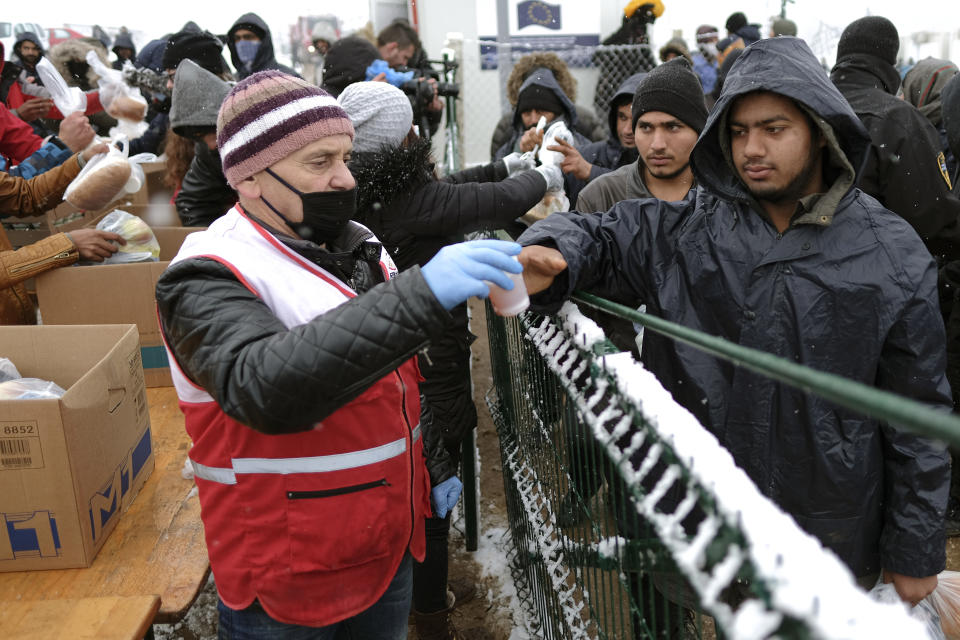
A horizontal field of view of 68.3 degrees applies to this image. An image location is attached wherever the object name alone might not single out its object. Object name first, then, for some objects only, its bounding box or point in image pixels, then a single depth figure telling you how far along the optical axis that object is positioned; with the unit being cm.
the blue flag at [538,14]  961
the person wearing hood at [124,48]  973
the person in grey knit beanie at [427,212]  249
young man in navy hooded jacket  167
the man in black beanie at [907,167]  294
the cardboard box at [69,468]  174
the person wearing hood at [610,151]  340
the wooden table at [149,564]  174
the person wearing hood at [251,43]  568
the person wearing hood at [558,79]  507
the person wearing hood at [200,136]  324
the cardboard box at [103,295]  281
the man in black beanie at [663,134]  280
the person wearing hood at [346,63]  371
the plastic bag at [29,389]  196
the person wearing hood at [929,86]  466
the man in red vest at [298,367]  119
